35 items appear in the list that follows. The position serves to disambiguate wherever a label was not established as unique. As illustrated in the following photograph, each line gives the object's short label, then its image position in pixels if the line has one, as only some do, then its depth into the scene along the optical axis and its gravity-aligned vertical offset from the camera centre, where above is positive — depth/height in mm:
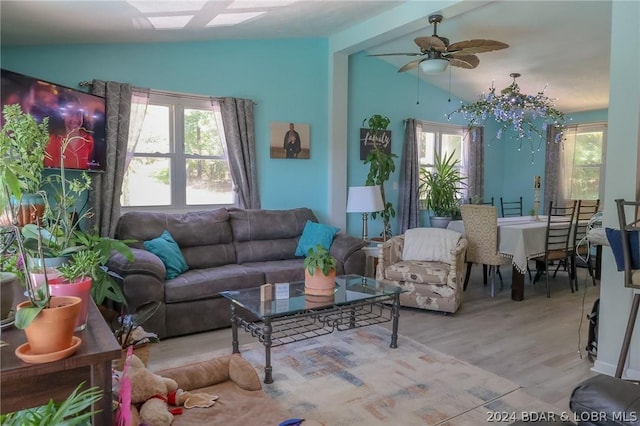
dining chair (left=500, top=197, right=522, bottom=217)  7375 -429
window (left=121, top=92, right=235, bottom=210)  4301 +252
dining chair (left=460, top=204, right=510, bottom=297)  4539 -552
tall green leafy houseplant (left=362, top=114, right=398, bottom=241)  5301 +222
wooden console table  829 -394
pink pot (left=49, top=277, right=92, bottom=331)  1024 -267
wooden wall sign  5699 +561
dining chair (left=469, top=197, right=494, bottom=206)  6701 -290
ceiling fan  3602 +1163
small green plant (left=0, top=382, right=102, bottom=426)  832 -458
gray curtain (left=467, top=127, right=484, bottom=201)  6996 +352
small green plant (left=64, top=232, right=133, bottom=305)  1159 -226
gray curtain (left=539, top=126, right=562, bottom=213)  7020 +282
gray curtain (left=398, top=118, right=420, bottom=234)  6039 +18
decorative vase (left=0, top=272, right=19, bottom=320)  943 -248
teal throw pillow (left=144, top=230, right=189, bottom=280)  3562 -609
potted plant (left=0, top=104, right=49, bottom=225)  1064 +90
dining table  4430 -650
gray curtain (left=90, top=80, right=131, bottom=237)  3840 +207
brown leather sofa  3240 -699
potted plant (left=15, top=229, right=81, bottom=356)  840 -288
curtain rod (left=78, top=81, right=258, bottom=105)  4151 +889
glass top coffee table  2592 -790
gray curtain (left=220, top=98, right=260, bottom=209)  4578 +387
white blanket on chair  4234 -604
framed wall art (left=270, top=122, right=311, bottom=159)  4930 +494
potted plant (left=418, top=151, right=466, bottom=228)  6156 -123
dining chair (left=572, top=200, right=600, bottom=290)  4938 -495
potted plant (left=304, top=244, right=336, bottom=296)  2971 -620
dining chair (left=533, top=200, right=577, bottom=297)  4727 -686
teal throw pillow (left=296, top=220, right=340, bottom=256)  4406 -558
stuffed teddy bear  1428 -765
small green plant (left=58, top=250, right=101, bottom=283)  1092 -223
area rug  2230 -1192
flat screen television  2826 +514
